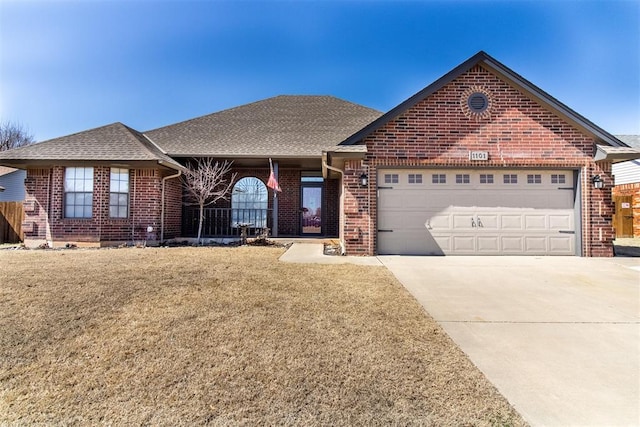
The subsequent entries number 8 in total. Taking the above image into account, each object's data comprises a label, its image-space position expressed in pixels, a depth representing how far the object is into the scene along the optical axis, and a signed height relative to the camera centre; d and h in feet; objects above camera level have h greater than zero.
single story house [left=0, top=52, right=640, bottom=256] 28.35 +4.34
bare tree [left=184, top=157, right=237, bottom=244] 38.09 +4.97
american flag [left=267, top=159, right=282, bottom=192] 38.75 +4.43
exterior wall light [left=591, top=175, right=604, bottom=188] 28.07 +3.45
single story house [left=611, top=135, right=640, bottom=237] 50.76 +1.82
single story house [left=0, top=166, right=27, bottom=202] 68.64 +7.27
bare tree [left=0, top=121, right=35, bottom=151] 108.68 +27.87
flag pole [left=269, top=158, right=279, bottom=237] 40.79 +1.22
